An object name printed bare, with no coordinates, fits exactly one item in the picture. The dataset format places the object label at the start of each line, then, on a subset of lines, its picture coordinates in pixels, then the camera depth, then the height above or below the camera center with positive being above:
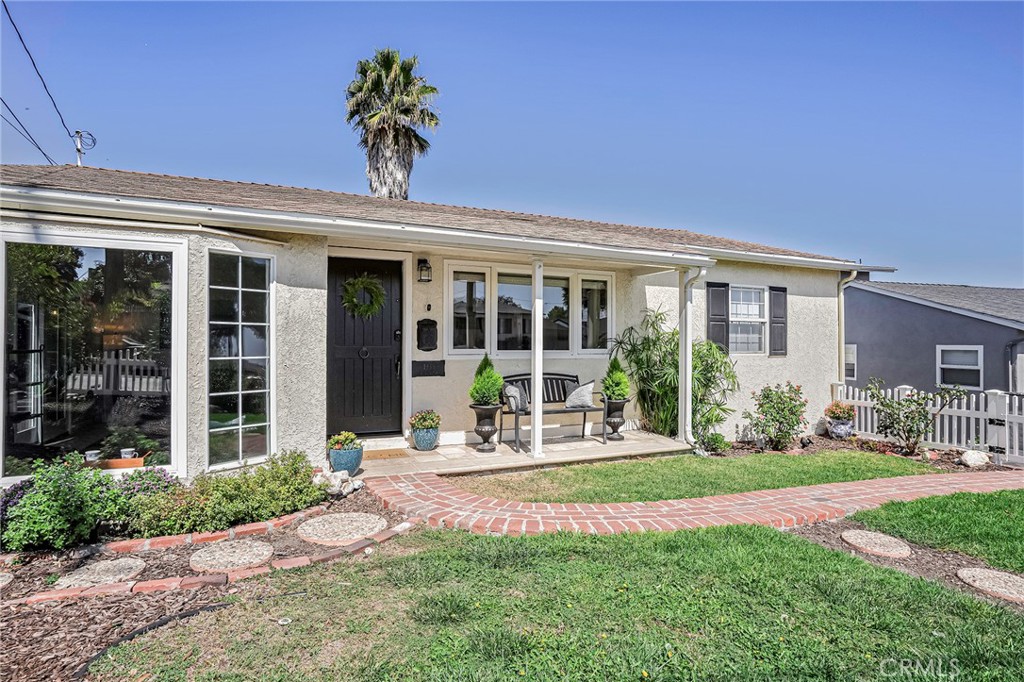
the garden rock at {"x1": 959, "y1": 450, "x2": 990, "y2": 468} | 7.74 -1.80
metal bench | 7.32 -0.83
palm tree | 15.40 +7.24
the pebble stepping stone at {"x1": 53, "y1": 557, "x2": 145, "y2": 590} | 3.33 -1.58
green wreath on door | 7.05 +0.68
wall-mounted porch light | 7.33 +1.10
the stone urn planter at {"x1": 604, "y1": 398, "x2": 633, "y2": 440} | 7.95 -1.14
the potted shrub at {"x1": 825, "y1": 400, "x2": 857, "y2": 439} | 9.64 -1.48
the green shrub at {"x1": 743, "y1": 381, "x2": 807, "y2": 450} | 8.73 -1.30
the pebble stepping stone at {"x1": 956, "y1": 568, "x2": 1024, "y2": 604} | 3.33 -1.69
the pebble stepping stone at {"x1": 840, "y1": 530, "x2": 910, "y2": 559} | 4.02 -1.68
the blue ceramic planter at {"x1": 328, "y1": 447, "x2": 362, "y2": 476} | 5.63 -1.31
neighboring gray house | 12.62 +0.20
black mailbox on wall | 7.36 +0.13
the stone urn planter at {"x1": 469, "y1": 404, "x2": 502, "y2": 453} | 7.06 -1.11
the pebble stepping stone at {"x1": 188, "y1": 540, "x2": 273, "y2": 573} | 3.55 -1.58
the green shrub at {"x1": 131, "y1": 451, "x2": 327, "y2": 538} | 4.11 -1.37
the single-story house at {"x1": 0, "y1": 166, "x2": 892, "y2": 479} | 4.52 +0.45
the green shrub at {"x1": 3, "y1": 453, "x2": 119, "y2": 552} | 3.66 -1.24
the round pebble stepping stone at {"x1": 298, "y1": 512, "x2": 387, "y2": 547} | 4.04 -1.58
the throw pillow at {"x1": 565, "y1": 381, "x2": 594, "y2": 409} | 7.62 -0.81
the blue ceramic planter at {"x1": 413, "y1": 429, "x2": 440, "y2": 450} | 6.99 -1.33
